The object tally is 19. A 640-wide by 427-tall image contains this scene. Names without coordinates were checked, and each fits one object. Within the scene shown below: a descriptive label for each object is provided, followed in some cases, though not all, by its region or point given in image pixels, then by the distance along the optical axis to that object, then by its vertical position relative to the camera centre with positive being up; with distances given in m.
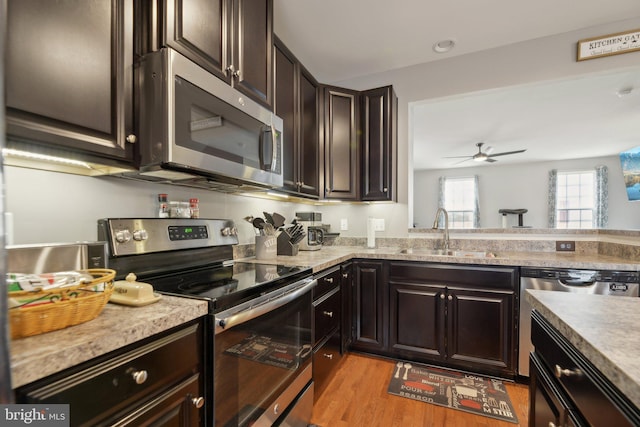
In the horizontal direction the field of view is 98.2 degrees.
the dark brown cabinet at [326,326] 1.69 -0.77
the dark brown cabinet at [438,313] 1.93 -0.78
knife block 1.99 -0.26
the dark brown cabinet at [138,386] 0.53 -0.40
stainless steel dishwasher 1.70 -0.47
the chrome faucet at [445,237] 2.46 -0.24
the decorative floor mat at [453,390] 1.67 -1.20
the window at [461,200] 7.59 +0.28
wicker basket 0.55 -0.21
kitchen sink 2.31 -0.37
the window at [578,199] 6.40 +0.27
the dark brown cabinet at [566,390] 0.52 -0.42
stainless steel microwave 0.99 +0.34
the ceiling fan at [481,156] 5.22 +1.02
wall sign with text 2.04 +1.24
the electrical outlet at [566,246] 2.24 -0.29
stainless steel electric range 0.91 -0.38
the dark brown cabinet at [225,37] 1.03 +0.77
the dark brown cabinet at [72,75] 0.72 +0.40
